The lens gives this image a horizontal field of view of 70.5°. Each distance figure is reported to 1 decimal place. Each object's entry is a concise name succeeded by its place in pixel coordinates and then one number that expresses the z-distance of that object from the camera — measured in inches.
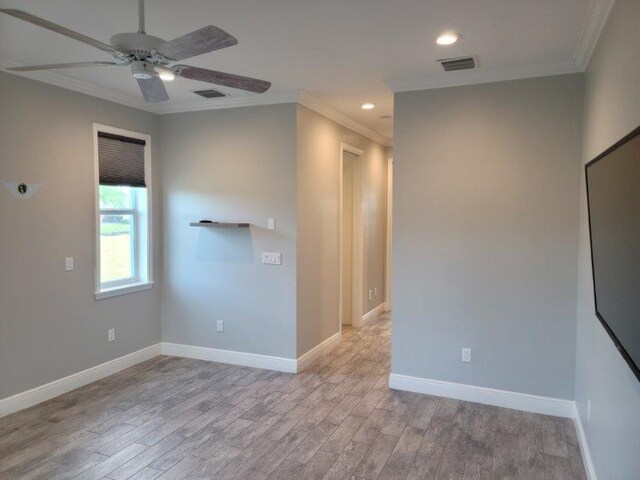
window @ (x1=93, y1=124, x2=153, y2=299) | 165.0
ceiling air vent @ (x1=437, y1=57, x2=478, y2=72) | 127.4
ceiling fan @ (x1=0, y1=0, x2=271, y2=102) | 71.2
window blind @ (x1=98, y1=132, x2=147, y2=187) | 164.9
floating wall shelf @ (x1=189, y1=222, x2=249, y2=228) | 170.2
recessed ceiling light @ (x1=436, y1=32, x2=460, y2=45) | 110.0
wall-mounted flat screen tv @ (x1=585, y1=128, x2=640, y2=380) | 56.3
